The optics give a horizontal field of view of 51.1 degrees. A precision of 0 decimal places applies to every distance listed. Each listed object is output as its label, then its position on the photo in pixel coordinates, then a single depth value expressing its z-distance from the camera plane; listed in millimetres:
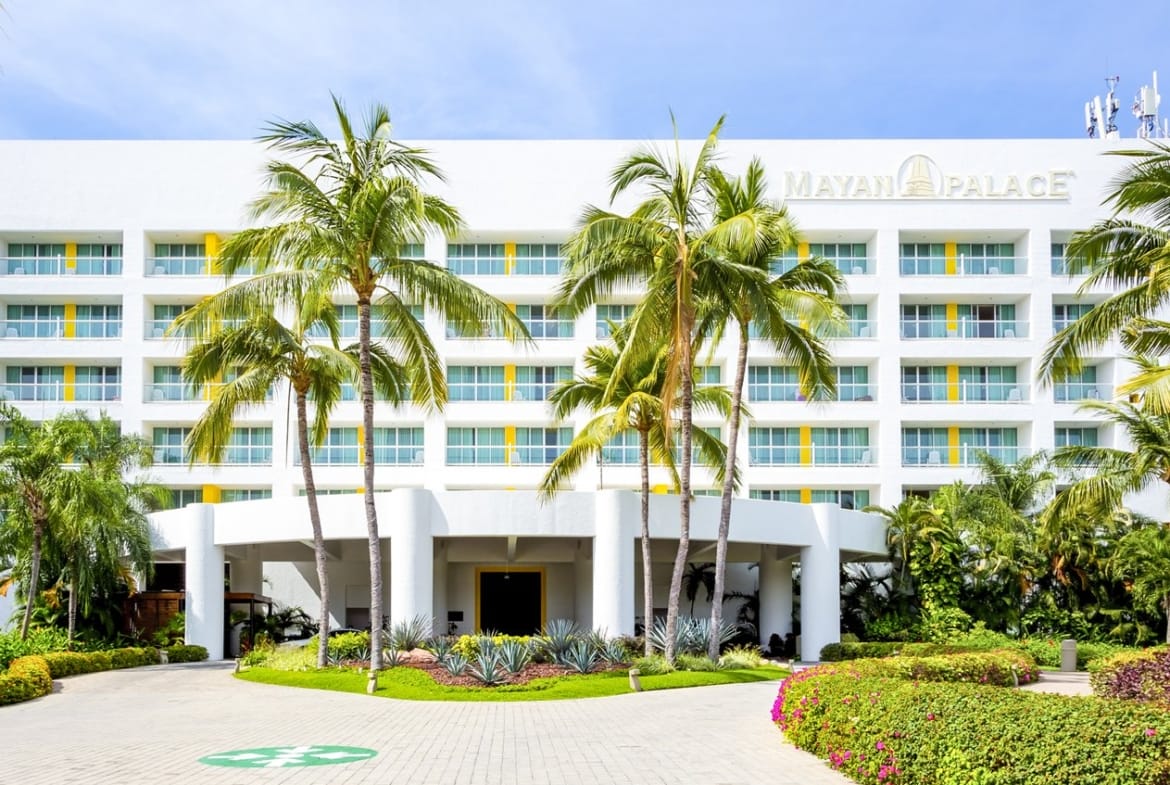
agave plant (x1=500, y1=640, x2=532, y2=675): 24844
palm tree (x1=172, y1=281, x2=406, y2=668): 26688
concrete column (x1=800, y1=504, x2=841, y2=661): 35969
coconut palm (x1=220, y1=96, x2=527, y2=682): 24172
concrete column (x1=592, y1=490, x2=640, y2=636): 31031
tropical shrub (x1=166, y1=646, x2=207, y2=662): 34219
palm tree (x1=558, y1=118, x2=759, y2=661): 25562
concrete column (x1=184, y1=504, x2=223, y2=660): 35000
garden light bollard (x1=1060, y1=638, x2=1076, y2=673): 31981
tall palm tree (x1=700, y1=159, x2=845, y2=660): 26078
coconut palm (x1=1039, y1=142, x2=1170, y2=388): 20922
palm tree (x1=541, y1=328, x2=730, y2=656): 29359
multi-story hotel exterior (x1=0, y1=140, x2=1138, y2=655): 48062
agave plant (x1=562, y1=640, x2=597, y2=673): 25656
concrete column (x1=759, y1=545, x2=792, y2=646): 39094
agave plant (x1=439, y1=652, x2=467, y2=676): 24656
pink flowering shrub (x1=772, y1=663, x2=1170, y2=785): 9984
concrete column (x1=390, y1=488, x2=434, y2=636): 30438
